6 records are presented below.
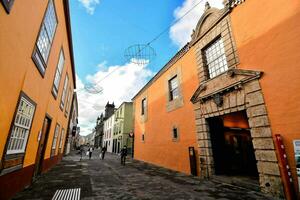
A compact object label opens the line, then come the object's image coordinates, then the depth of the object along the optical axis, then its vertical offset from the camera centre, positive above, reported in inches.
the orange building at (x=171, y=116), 329.1 +69.3
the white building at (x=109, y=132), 1193.2 +59.1
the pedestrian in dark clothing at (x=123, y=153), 460.4 -51.9
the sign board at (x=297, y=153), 151.7 -18.2
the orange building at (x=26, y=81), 117.3 +66.8
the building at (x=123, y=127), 905.5 +80.7
